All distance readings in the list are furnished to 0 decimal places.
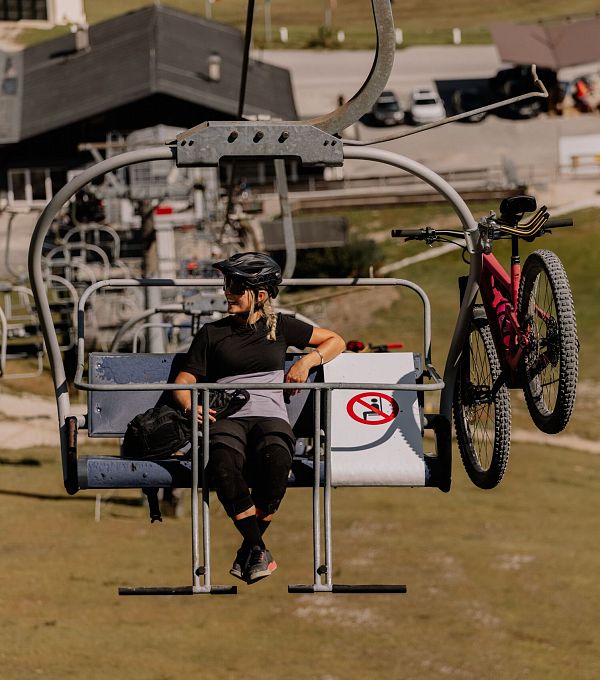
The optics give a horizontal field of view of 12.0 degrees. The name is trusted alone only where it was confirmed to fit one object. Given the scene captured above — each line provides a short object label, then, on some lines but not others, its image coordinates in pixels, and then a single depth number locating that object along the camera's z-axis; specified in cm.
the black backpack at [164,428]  1777
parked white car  12498
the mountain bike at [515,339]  1608
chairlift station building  10527
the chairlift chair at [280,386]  1609
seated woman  1739
